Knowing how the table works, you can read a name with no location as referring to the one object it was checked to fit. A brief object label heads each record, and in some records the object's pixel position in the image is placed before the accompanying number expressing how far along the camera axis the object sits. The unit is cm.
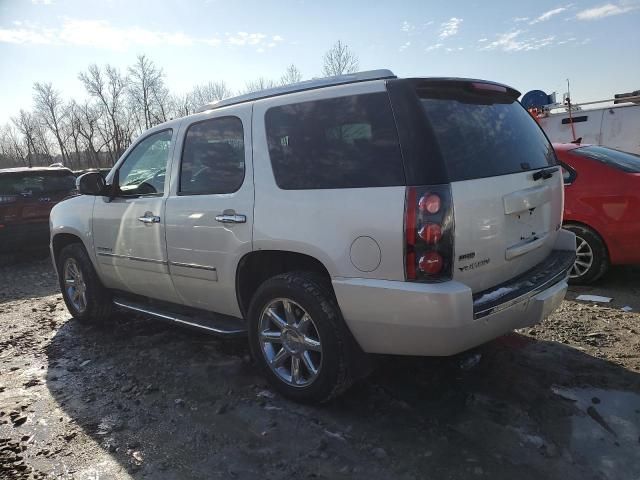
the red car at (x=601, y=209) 491
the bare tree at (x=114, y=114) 7200
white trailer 1033
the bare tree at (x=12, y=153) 7762
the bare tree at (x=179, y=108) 5953
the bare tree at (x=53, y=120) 7462
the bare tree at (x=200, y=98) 5575
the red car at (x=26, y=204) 860
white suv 258
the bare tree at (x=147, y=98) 6819
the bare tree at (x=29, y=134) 7700
